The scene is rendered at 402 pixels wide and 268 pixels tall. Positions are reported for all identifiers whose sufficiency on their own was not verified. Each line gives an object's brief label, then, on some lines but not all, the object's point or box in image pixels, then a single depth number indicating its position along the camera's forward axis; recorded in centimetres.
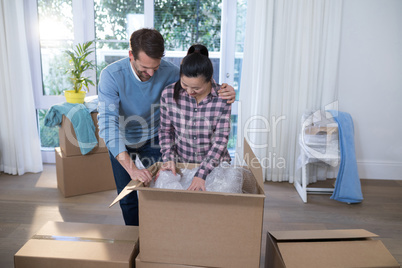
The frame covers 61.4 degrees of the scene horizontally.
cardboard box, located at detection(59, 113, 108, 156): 271
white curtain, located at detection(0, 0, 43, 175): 303
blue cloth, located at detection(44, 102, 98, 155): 271
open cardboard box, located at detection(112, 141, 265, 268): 106
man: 150
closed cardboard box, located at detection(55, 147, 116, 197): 273
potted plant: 282
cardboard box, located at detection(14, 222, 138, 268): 119
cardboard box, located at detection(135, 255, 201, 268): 113
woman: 149
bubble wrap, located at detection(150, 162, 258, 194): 126
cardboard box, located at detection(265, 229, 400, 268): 116
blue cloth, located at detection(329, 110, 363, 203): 271
